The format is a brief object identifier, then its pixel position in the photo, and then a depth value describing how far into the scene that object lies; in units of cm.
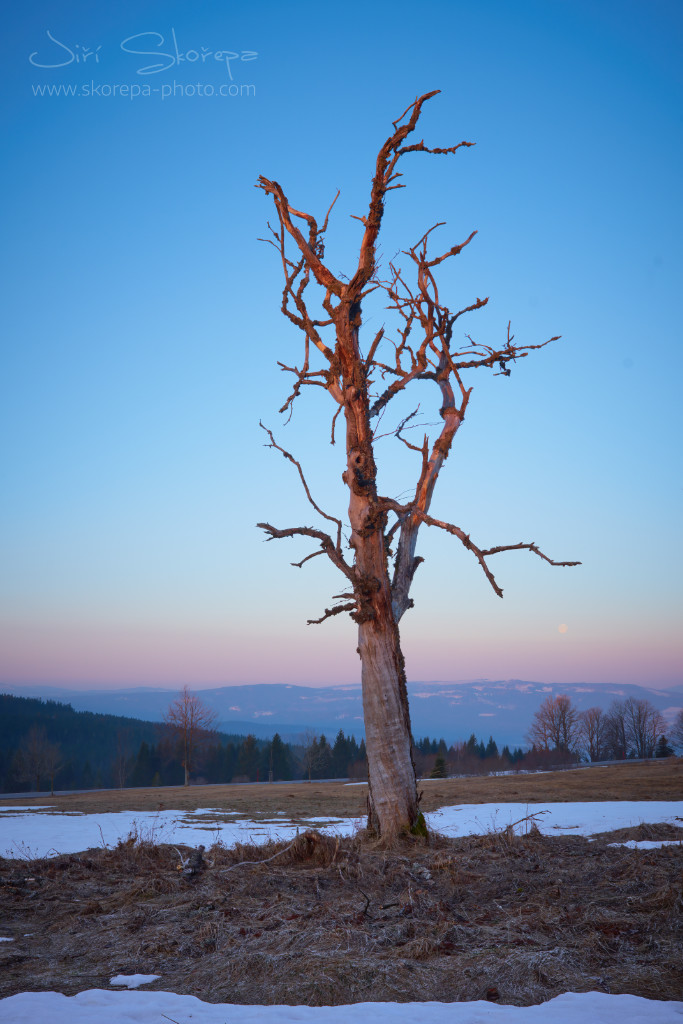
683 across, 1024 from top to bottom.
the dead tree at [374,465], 937
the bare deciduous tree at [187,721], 5491
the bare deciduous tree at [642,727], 10202
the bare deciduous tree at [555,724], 8925
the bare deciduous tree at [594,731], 10077
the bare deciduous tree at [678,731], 11012
